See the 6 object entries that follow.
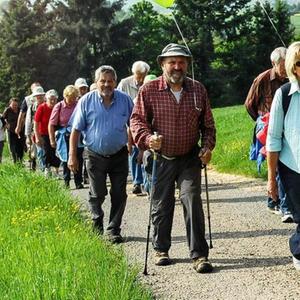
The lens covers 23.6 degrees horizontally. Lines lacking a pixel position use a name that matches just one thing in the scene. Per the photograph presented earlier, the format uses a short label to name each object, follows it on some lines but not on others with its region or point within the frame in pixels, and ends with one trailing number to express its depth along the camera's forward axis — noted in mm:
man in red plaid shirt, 6321
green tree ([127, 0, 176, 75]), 65750
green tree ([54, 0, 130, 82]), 63125
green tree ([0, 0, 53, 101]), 64312
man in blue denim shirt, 7637
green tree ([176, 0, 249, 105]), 60781
